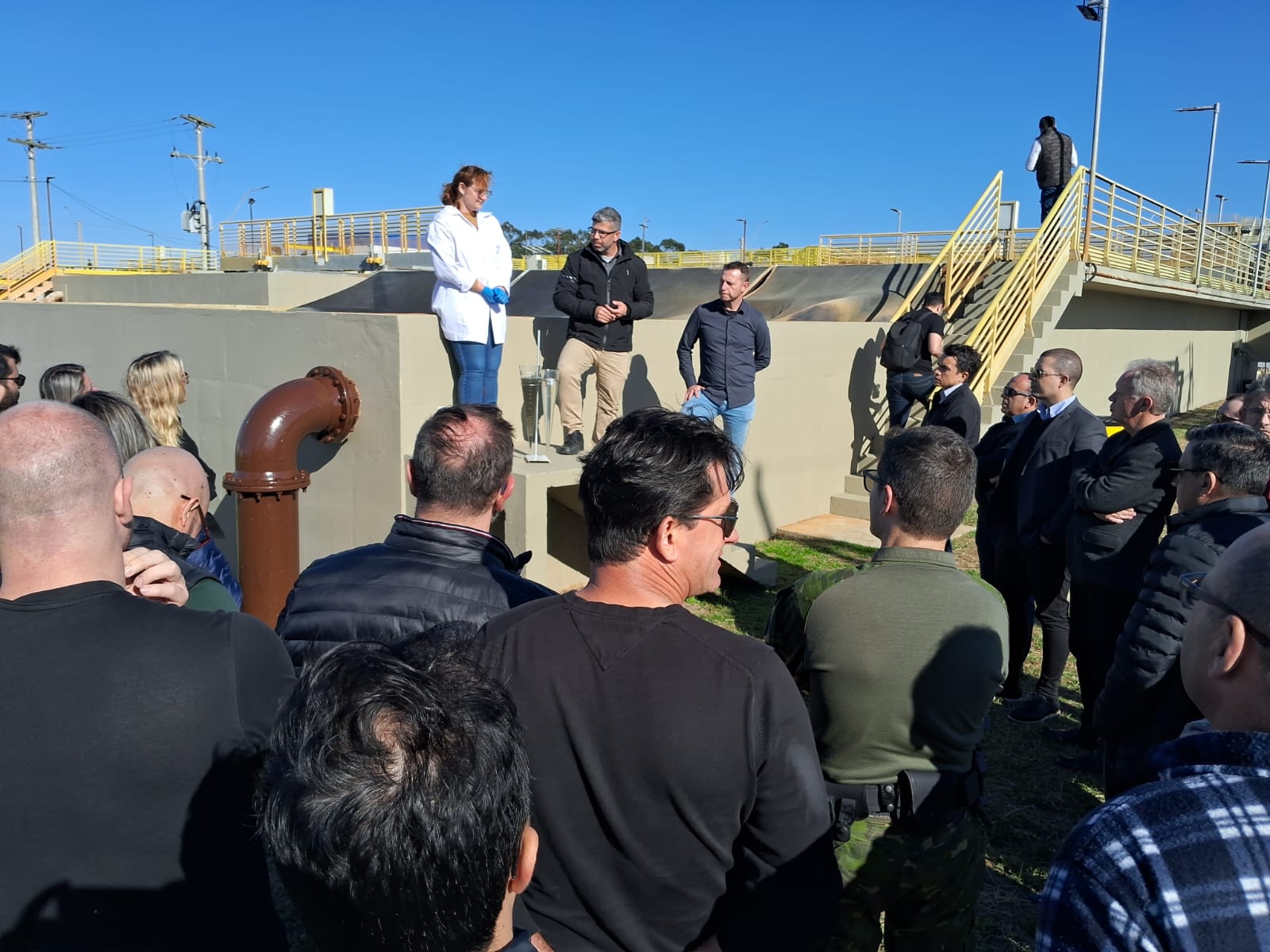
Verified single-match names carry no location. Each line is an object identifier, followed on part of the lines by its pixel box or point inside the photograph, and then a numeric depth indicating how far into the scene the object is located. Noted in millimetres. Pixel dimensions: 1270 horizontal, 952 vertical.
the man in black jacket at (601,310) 6262
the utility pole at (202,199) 29719
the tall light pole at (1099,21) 14588
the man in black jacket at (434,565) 2336
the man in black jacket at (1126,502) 4090
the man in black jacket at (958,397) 6059
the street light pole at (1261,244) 23541
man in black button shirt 6797
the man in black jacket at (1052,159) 12664
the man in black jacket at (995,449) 5188
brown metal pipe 5281
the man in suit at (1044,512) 4715
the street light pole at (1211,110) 26125
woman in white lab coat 5535
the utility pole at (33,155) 36444
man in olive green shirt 2191
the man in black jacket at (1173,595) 2891
